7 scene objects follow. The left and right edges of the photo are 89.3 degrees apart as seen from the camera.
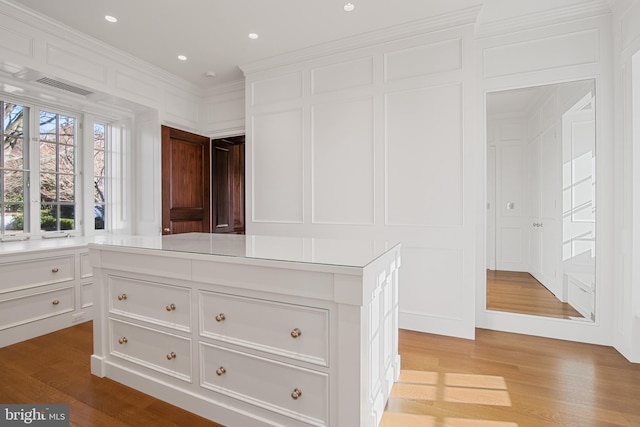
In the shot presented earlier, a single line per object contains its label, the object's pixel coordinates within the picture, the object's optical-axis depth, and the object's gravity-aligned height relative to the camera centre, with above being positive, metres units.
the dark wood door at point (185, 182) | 4.10 +0.42
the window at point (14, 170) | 3.28 +0.45
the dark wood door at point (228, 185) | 4.87 +0.43
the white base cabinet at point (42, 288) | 2.79 -0.70
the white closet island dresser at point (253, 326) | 1.41 -0.60
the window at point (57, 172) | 3.61 +0.48
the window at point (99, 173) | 4.21 +0.52
